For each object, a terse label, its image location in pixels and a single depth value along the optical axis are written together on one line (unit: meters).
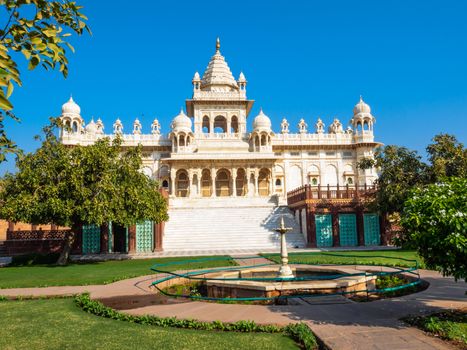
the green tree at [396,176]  21.79
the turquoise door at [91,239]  24.56
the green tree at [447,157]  20.67
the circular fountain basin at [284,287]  9.17
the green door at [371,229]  25.57
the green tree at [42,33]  3.12
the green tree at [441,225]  5.62
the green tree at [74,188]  16.94
